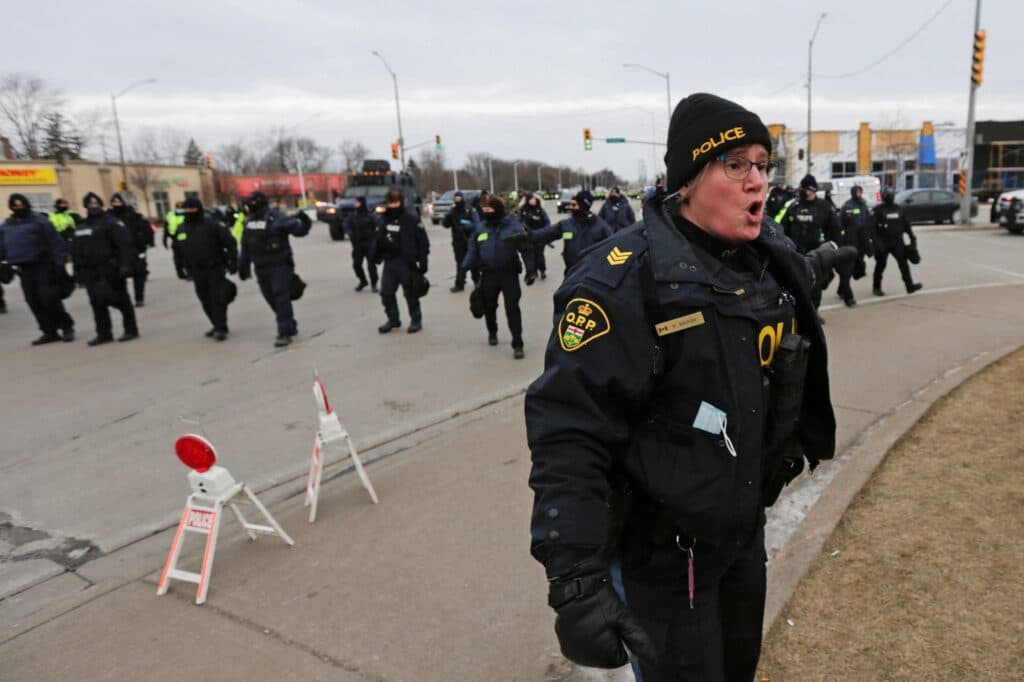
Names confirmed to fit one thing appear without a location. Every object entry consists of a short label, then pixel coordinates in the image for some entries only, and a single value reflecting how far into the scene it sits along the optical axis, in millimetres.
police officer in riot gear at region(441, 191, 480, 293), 14281
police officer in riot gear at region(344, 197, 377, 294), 12922
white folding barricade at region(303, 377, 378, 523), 4297
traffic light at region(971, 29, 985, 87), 21047
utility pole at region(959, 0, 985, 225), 21250
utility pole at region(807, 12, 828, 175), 37056
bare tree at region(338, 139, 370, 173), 91188
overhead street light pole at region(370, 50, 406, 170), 43228
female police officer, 1608
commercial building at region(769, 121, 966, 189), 55125
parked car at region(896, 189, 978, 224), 26156
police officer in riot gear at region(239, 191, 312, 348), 9180
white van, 31203
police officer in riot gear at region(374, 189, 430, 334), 9797
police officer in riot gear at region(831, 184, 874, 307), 10945
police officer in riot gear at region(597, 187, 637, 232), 14234
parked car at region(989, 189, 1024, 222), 20656
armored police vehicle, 27516
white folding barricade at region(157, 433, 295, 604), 3521
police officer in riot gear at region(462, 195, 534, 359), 8219
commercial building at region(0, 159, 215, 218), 49844
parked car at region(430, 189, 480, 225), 34625
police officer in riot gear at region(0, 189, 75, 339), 9812
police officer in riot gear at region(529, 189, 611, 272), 10352
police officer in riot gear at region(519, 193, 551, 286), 13898
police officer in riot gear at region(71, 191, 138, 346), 9859
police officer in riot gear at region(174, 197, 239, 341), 9438
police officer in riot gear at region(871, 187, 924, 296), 10992
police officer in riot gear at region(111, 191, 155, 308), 12166
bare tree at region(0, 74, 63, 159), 52097
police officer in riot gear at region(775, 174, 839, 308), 9797
